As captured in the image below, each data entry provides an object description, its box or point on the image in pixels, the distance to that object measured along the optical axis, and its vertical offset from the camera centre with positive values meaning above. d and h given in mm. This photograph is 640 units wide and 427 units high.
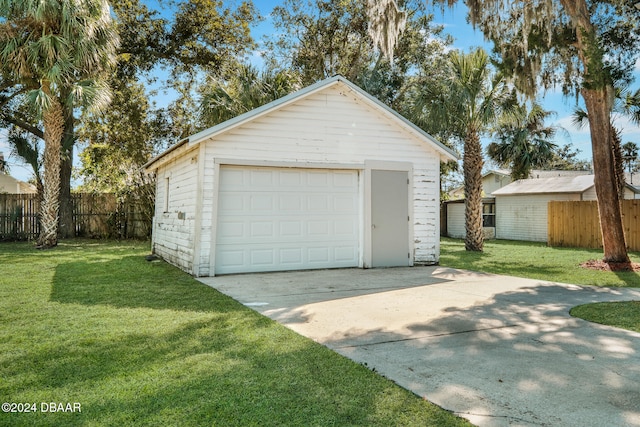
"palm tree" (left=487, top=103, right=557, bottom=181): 23406 +4580
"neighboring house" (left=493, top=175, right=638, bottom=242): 19906 +1540
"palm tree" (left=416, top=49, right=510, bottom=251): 14461 +4235
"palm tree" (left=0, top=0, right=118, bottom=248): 13016 +5252
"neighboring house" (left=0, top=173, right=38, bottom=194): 30909 +3262
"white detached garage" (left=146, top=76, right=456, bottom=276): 8750 +899
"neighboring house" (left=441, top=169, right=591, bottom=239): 23625 +702
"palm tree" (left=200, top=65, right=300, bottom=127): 14938 +4671
